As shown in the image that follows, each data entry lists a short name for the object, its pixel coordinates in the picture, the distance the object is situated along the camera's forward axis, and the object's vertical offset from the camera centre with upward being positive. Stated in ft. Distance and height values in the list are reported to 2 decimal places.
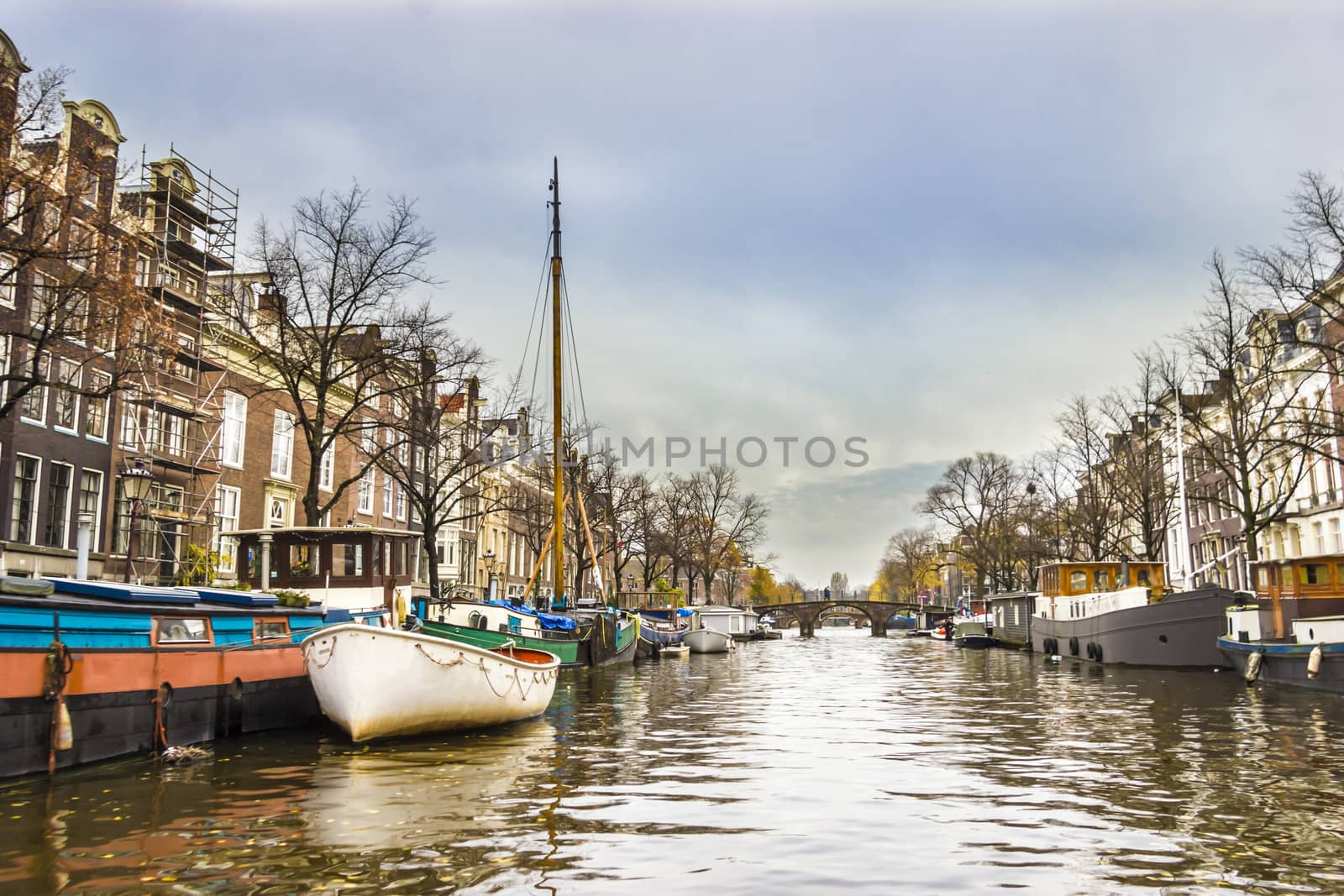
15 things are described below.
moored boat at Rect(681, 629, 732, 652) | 199.82 -8.70
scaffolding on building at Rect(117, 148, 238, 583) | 113.91 +23.50
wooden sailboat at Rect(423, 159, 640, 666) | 101.14 -2.75
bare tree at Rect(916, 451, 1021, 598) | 272.51 +24.95
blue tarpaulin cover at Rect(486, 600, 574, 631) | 122.62 -3.15
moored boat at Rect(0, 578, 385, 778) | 42.50 -3.52
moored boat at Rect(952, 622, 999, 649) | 248.32 -10.28
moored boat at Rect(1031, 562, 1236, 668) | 125.90 -2.96
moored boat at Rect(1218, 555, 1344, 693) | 89.10 -3.05
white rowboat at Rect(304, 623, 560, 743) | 53.78 -4.59
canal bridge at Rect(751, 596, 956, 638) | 390.62 -5.64
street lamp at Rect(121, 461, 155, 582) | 108.88 +11.82
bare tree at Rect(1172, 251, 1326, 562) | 120.06 +25.34
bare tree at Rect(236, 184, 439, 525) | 98.48 +28.72
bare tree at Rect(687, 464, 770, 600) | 287.28 +21.00
